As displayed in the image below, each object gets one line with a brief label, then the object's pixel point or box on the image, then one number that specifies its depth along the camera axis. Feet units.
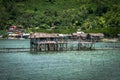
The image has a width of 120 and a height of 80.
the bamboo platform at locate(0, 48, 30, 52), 346.58
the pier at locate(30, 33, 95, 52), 346.33
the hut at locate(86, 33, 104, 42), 488.93
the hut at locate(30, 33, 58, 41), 347.36
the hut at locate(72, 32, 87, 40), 501.56
